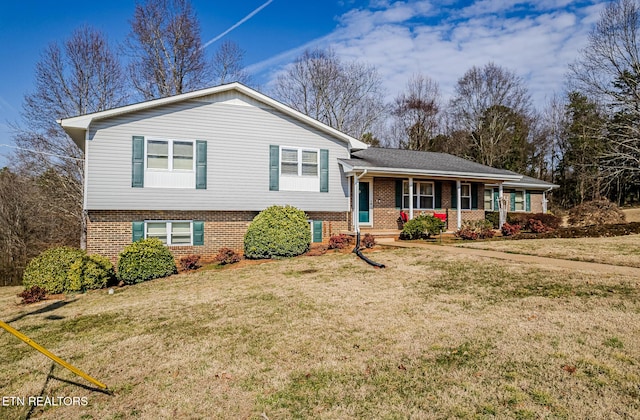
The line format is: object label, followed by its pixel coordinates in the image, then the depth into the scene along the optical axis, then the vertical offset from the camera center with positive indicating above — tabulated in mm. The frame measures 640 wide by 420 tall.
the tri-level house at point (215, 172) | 12297 +1768
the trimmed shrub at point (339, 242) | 13003 -799
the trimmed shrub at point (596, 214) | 17859 +215
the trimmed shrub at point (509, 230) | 16094 -487
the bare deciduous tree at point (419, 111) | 39750 +11562
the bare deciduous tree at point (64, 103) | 22312 +7135
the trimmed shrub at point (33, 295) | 8914 -1807
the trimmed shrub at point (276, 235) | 12188 -522
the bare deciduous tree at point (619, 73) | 22938 +9328
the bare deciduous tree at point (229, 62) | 30469 +12893
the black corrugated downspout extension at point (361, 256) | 9709 -1080
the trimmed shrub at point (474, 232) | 14906 -542
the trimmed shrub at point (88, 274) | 9812 -1458
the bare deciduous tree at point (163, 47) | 26766 +12402
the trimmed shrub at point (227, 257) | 11969 -1203
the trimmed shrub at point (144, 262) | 10359 -1200
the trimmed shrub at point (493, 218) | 19812 +38
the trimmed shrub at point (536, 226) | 16141 -329
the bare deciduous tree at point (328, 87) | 33812 +12053
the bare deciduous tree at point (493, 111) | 36188 +10654
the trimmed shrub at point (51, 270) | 9641 -1323
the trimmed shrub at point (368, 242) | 12797 -784
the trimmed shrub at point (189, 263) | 11500 -1348
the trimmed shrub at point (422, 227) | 14570 -316
